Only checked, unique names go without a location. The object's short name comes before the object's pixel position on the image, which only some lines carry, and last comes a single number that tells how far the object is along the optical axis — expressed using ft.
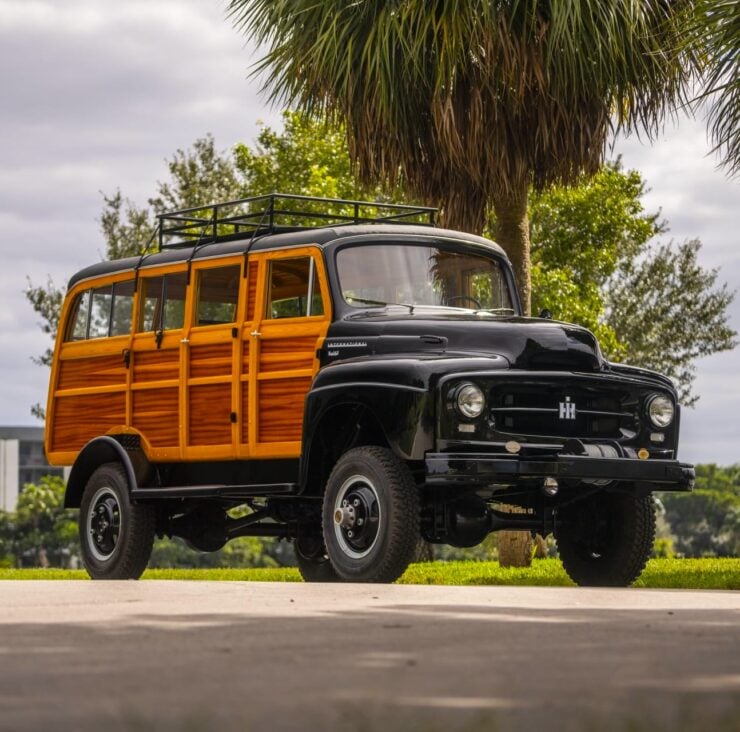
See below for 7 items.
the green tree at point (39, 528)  209.77
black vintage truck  36.14
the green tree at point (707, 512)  351.05
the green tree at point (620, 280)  91.35
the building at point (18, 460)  409.14
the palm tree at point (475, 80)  57.77
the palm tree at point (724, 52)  51.47
